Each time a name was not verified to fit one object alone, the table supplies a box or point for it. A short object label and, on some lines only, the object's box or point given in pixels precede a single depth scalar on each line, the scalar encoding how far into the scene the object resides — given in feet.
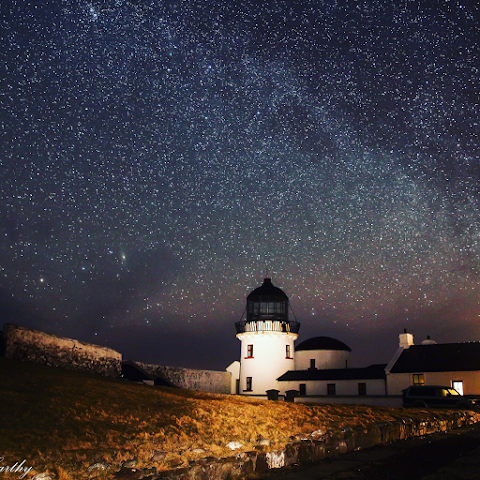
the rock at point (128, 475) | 20.43
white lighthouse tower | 160.97
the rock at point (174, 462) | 22.94
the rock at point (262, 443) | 28.29
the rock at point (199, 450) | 25.99
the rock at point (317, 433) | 32.02
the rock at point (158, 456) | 23.85
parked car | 86.10
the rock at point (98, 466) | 21.77
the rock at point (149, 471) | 20.79
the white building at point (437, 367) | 122.31
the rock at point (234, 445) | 28.20
